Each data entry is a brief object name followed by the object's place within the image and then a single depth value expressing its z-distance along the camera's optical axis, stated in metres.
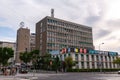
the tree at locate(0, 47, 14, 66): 28.07
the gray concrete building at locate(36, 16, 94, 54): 48.63
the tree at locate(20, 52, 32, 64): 40.01
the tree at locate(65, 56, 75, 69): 33.59
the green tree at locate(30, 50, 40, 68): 39.73
